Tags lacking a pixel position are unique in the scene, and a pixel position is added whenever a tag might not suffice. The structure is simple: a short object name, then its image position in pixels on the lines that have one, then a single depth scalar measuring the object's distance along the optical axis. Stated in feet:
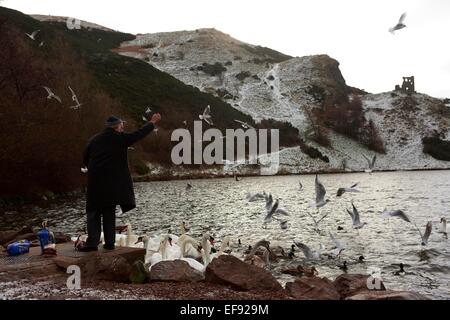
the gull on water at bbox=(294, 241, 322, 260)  44.04
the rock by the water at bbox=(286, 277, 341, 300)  30.48
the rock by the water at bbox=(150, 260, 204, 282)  32.17
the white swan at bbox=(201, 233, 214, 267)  40.00
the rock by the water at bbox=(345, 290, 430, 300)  26.61
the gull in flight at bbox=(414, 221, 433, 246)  48.36
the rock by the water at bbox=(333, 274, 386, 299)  33.12
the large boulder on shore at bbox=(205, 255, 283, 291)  31.83
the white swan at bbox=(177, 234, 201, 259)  42.52
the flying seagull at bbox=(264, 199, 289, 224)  47.27
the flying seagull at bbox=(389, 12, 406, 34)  48.74
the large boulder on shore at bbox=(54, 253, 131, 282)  29.50
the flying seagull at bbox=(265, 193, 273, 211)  50.64
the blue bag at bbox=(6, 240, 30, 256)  34.50
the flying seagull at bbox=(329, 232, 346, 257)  48.45
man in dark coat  30.32
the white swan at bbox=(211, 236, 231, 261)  40.67
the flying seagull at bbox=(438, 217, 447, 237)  62.58
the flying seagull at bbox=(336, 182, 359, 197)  48.85
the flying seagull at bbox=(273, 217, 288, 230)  55.66
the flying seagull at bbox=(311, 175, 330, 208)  47.88
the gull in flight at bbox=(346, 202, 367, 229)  49.90
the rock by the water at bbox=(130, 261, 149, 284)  31.07
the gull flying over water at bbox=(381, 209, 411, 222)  42.88
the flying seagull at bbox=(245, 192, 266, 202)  53.82
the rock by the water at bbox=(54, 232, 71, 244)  48.66
